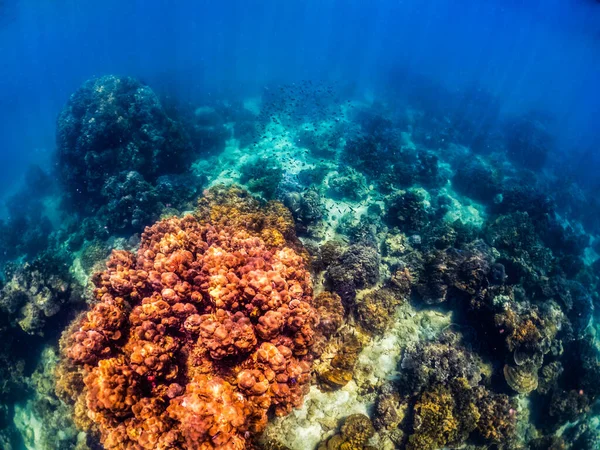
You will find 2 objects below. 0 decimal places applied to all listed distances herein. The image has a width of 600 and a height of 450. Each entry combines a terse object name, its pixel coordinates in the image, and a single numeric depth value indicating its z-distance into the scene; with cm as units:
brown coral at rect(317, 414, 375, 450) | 763
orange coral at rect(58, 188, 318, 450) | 514
